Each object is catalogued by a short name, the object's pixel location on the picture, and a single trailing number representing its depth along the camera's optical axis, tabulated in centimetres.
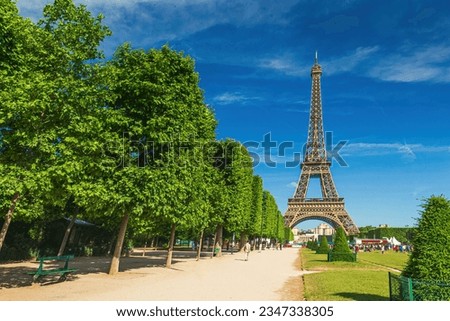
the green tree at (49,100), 1224
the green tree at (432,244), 1055
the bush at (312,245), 7257
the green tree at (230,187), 3413
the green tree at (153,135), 1789
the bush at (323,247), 5029
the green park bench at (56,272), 1411
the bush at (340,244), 3522
